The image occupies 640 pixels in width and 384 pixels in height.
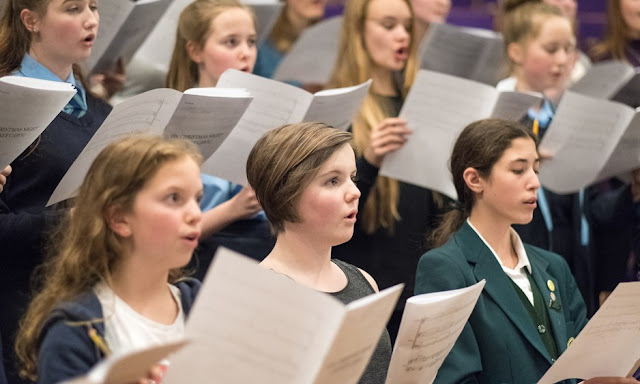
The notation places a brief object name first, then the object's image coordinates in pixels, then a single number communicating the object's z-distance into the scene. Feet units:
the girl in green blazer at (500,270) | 19.07
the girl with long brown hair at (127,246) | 14.37
